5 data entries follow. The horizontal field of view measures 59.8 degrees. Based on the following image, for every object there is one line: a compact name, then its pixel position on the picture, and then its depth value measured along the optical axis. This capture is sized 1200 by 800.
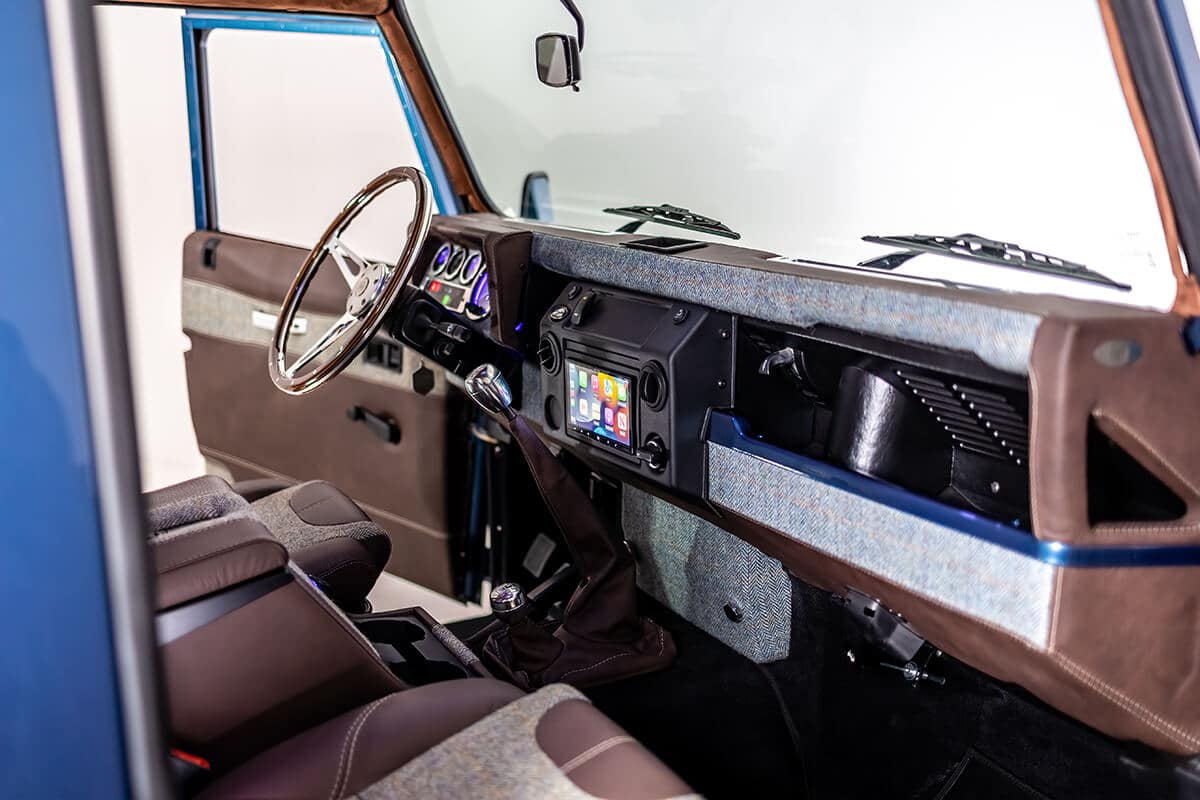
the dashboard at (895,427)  1.23
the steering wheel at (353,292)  2.00
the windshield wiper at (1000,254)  1.51
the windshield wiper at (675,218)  2.30
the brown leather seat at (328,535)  2.07
